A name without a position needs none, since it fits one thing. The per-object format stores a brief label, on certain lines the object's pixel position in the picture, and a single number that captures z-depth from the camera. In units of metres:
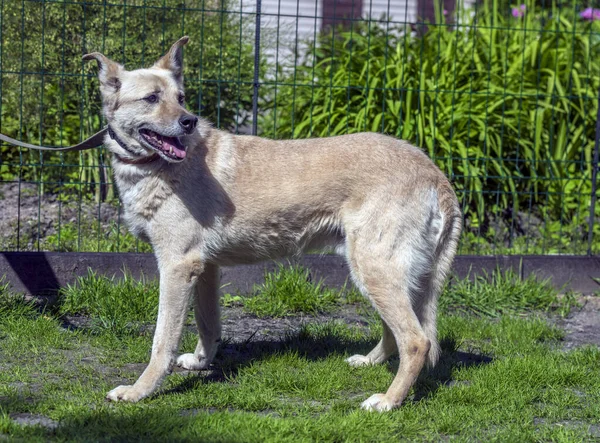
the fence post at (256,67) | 6.04
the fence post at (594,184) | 6.52
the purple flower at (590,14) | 8.86
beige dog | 4.08
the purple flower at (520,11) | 8.13
